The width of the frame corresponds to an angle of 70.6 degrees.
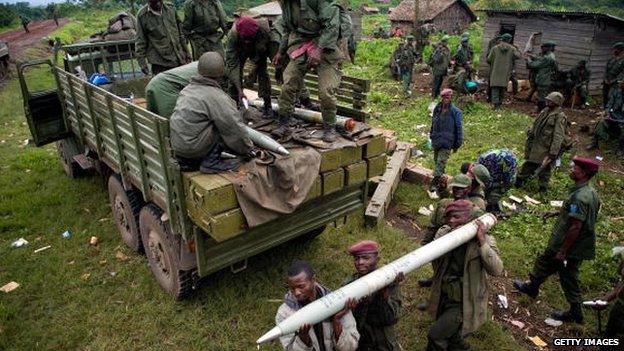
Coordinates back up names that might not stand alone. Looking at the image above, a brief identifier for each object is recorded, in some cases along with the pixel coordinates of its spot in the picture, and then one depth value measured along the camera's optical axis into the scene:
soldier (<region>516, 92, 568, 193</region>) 6.45
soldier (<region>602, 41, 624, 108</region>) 10.02
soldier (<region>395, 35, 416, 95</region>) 13.27
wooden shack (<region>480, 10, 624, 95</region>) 12.64
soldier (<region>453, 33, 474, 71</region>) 13.38
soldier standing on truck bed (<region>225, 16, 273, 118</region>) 4.75
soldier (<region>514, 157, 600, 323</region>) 3.87
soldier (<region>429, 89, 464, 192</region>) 6.51
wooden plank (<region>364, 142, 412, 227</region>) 5.80
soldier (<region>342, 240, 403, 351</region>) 2.97
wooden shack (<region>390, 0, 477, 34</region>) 28.66
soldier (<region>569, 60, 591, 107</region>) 11.72
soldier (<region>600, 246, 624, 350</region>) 3.58
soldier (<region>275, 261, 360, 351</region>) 2.71
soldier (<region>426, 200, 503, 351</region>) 3.27
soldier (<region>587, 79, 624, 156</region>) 8.76
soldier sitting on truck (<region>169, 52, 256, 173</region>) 3.49
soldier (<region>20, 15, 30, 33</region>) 28.42
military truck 3.48
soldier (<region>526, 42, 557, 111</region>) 11.09
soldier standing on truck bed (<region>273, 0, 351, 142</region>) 4.32
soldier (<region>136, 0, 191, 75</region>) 6.32
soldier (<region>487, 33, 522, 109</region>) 11.66
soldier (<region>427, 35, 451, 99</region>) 12.43
